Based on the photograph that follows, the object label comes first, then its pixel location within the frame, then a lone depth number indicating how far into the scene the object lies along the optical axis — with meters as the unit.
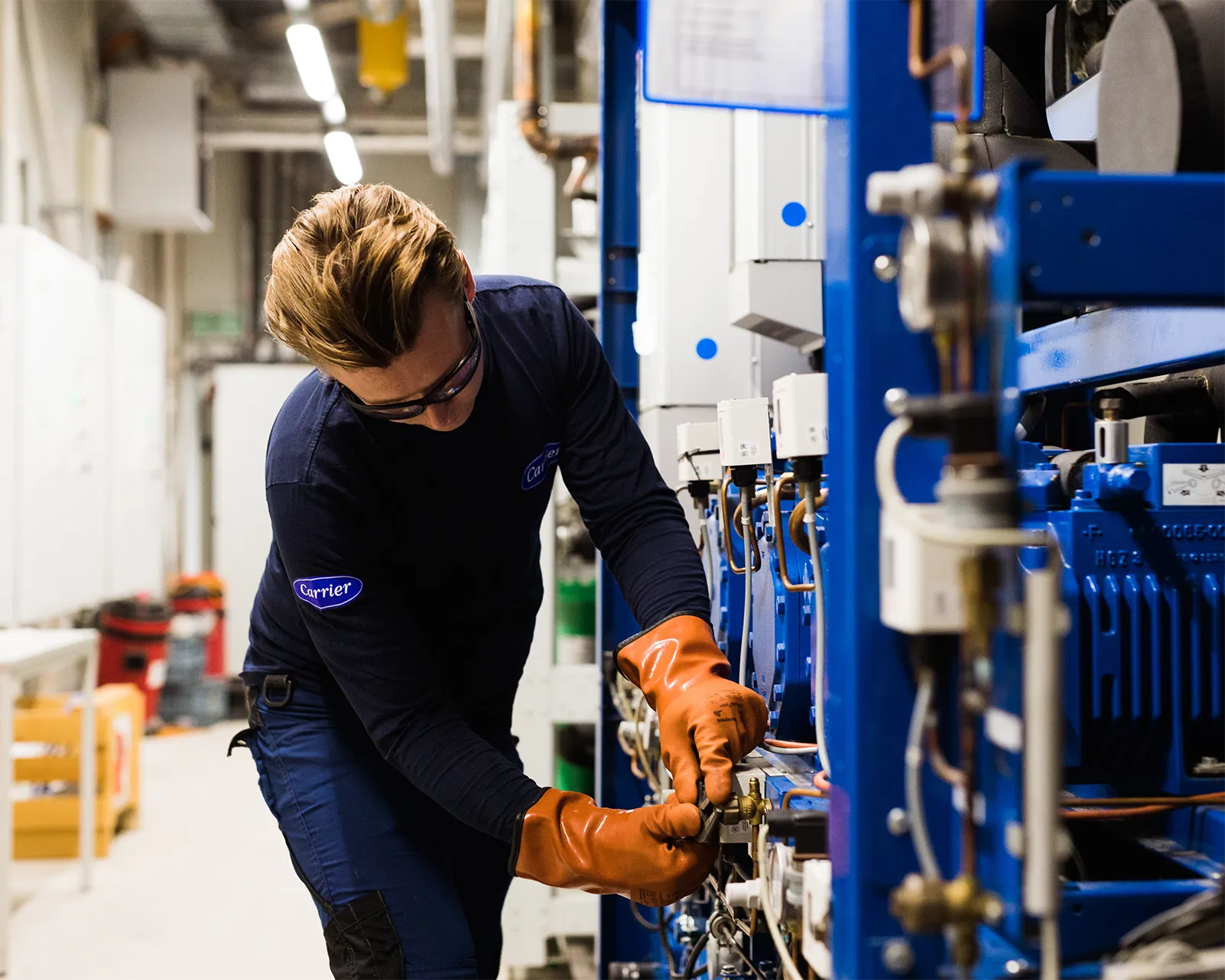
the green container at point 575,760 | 2.92
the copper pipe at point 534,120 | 2.82
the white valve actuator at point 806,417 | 1.12
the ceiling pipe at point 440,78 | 4.35
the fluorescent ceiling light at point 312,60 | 4.51
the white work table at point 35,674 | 2.80
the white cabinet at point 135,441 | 5.35
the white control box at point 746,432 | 1.40
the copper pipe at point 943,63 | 0.68
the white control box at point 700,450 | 1.76
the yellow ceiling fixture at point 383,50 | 5.69
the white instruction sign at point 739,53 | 1.04
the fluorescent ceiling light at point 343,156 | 5.77
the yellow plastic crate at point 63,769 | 3.71
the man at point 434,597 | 1.20
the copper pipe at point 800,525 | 1.26
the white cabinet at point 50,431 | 4.02
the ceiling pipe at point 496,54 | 4.26
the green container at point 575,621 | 2.87
